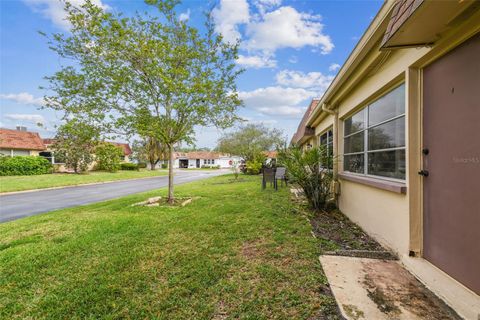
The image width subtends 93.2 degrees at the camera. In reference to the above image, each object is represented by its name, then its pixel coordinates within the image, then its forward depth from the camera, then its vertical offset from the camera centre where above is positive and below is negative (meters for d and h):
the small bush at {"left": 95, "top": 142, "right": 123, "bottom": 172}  25.65 +0.35
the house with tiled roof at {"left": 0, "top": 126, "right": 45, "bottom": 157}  23.14 +1.97
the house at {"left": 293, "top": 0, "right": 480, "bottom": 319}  2.06 +0.24
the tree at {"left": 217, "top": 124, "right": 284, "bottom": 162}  28.64 +2.87
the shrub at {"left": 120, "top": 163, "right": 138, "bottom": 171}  31.71 -0.71
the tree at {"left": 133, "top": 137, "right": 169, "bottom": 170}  31.02 +1.40
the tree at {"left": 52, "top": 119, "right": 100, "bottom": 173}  23.31 +0.94
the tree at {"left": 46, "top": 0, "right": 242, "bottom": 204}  6.16 +2.56
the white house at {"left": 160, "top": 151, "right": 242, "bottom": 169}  56.31 +0.19
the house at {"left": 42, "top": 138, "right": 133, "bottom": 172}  24.14 +0.47
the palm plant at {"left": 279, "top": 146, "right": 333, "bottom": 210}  5.63 -0.34
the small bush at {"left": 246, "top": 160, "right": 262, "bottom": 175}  20.52 -0.49
